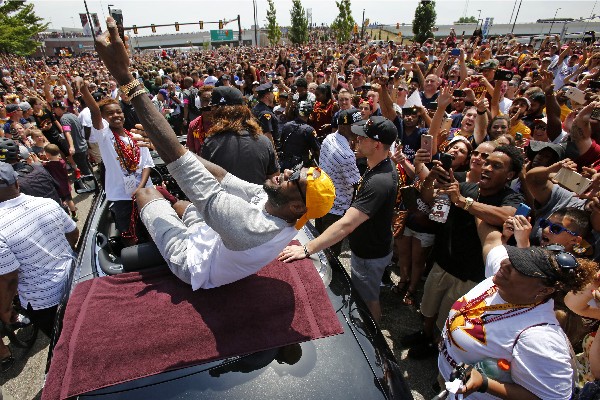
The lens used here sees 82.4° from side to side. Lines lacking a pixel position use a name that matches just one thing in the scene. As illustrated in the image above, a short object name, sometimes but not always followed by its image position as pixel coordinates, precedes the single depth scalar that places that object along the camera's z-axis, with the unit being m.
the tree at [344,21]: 40.97
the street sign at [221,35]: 73.12
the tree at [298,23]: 41.86
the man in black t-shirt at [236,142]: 3.23
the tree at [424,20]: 32.22
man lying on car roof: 1.66
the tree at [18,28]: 40.06
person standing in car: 3.46
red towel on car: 1.71
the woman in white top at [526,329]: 1.63
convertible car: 1.72
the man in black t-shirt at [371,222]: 2.64
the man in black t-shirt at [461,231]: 2.79
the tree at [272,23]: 47.22
